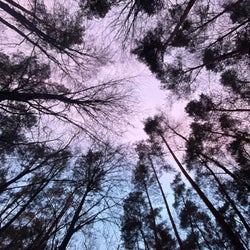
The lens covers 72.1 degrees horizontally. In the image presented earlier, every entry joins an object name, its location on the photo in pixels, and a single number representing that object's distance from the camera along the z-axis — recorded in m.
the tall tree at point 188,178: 5.64
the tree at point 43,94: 4.32
